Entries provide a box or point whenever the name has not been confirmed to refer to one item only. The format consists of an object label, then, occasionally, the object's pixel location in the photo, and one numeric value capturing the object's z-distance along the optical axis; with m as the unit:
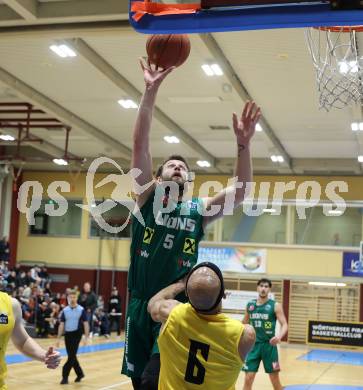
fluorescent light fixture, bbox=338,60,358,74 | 7.52
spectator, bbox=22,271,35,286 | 25.29
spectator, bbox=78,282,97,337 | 24.12
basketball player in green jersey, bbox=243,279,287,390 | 10.72
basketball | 4.30
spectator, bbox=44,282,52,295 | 25.52
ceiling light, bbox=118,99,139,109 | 17.80
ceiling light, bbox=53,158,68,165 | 20.28
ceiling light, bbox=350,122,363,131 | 18.36
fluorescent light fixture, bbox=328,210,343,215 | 25.76
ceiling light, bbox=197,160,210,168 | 24.91
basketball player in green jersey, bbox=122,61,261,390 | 4.04
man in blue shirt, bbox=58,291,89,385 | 12.68
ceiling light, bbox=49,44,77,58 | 13.92
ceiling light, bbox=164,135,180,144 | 21.92
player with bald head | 3.30
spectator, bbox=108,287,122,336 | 26.22
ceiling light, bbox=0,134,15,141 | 22.02
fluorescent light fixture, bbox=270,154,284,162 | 23.17
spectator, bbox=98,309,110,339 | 25.33
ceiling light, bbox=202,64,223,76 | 14.45
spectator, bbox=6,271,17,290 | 23.02
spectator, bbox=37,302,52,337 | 22.67
